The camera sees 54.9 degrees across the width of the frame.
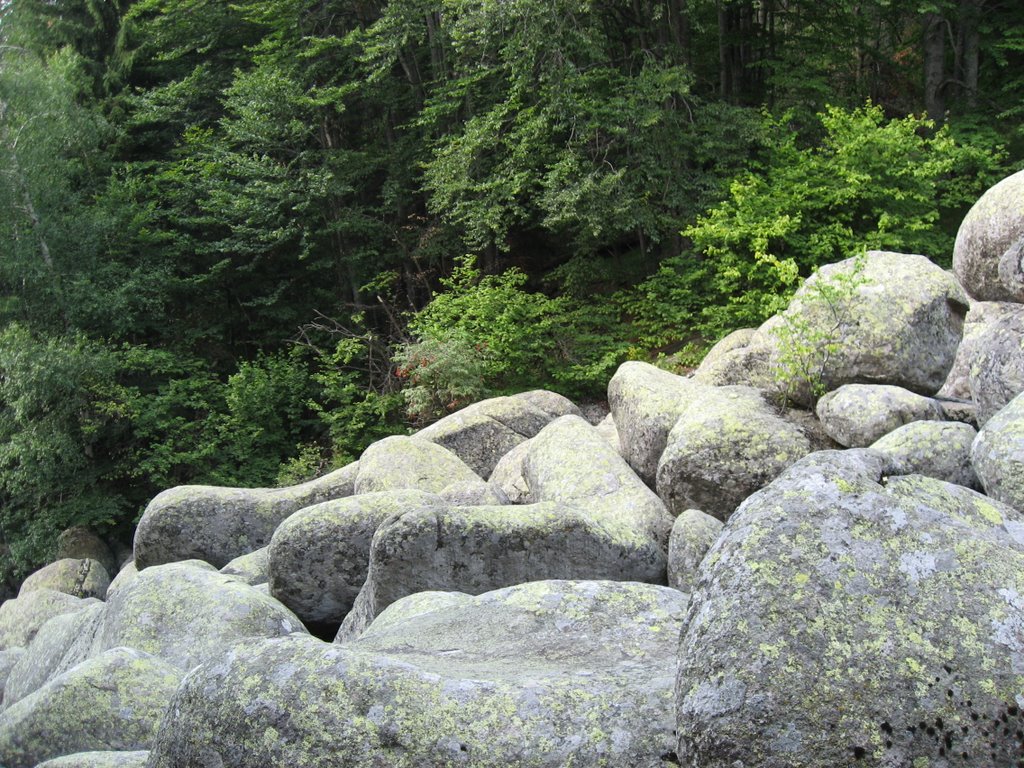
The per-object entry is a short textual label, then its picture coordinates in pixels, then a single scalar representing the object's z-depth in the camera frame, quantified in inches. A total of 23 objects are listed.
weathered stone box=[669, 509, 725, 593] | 266.5
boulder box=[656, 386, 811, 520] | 327.0
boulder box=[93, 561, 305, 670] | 255.8
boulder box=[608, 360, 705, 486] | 388.8
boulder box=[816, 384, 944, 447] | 327.3
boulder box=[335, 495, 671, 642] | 255.4
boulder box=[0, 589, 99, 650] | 490.3
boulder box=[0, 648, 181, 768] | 199.0
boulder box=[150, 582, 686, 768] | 119.0
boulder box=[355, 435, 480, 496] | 408.8
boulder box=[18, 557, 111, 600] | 648.4
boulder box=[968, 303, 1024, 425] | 279.9
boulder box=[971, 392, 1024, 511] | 224.5
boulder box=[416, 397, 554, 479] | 511.8
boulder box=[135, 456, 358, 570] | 422.0
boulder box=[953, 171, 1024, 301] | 383.2
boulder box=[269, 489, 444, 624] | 307.0
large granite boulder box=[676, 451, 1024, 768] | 103.9
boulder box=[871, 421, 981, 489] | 270.2
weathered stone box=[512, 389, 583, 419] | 551.5
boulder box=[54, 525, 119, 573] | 719.7
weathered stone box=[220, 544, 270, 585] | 364.5
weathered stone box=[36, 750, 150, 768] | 161.5
